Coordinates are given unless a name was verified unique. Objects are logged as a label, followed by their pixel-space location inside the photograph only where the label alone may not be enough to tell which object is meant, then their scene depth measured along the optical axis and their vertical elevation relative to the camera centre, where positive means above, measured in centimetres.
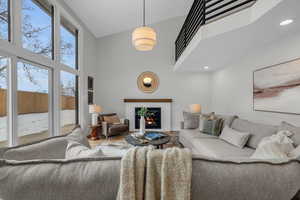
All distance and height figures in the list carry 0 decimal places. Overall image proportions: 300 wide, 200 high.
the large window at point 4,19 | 196 +118
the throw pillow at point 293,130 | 153 -38
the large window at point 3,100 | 197 +0
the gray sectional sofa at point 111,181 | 60 -36
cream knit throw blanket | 58 -33
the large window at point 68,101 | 339 -4
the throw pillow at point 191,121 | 356 -57
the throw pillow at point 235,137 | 218 -65
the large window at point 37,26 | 234 +138
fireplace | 507 -44
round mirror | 514 +65
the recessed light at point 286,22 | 182 +105
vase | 298 -60
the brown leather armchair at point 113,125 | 405 -79
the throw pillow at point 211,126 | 292 -60
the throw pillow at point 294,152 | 132 -52
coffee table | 240 -77
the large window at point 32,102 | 228 -5
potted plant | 295 -55
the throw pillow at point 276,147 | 140 -52
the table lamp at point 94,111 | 407 -35
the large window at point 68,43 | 339 +149
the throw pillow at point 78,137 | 134 -38
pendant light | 249 +115
